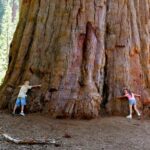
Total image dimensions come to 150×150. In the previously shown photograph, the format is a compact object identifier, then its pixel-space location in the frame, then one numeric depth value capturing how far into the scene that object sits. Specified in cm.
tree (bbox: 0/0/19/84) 2761
